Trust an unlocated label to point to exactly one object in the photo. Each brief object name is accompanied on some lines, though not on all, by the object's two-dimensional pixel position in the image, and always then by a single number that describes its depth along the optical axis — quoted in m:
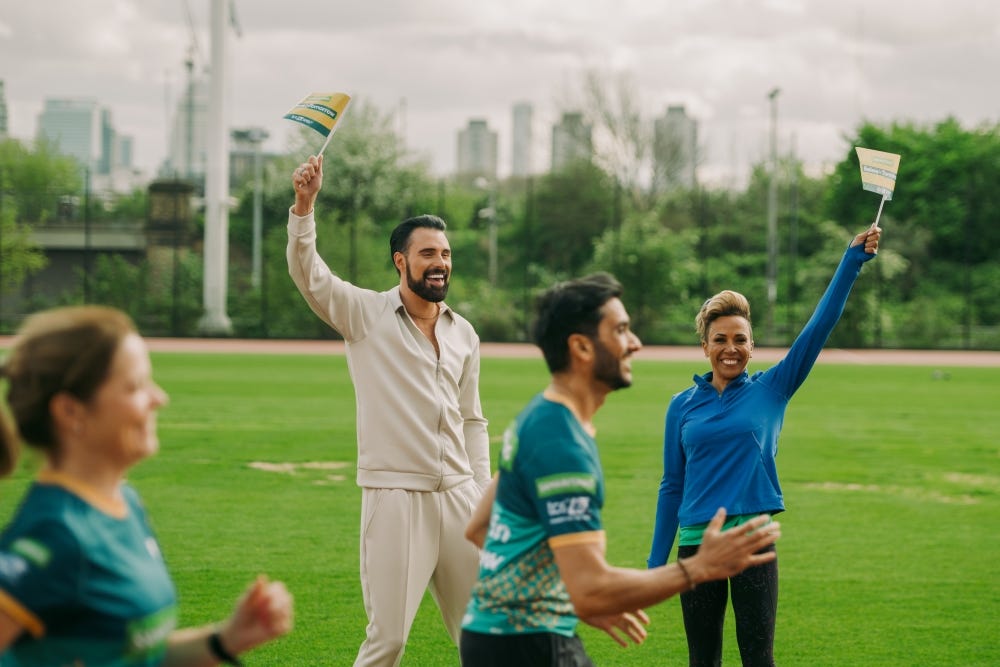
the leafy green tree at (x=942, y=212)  46.28
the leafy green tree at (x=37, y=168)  62.50
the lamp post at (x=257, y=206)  48.94
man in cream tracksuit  5.04
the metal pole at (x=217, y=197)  40.50
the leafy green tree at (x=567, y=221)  49.84
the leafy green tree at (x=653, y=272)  44.53
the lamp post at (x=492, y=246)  48.58
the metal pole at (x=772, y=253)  45.09
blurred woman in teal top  2.38
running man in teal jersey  2.98
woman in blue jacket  4.80
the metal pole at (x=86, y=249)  44.56
